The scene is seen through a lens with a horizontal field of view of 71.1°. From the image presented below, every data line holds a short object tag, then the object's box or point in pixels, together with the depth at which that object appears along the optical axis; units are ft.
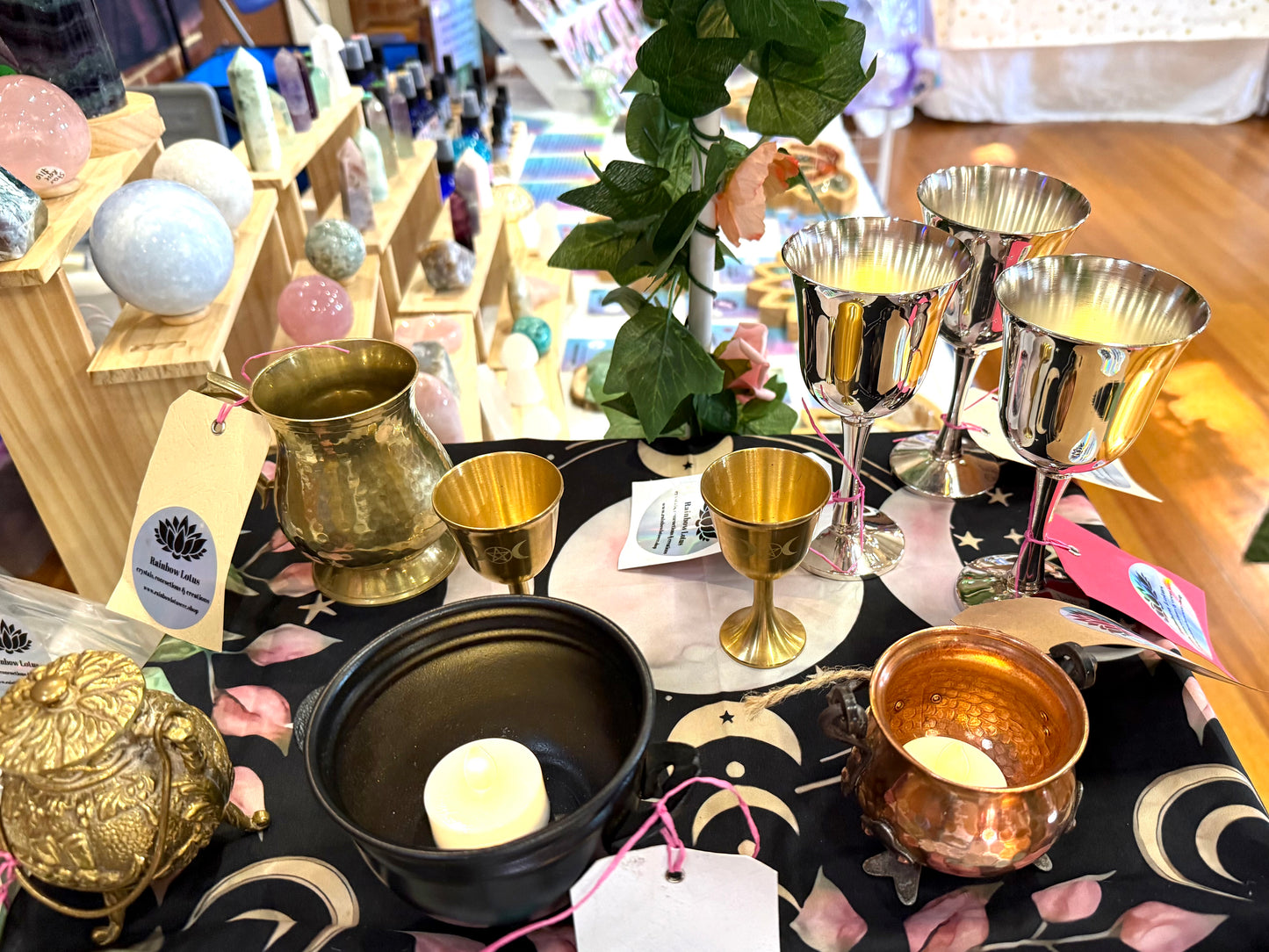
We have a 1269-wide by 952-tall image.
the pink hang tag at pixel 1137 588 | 1.80
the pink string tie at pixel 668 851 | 1.36
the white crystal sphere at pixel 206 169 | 3.32
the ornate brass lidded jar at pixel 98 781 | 1.31
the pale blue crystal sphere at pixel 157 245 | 2.79
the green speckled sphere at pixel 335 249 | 4.10
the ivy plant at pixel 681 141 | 2.02
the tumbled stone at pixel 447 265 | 4.97
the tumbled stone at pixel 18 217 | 2.46
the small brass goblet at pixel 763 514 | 1.74
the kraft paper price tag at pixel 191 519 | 1.96
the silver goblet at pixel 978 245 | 2.07
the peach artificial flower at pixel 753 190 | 2.10
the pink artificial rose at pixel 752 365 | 2.74
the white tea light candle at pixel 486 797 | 1.39
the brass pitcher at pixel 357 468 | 1.95
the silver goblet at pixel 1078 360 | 1.64
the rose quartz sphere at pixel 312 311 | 3.53
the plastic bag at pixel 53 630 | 2.04
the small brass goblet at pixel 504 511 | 1.74
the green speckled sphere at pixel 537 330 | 5.61
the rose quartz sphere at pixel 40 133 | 2.64
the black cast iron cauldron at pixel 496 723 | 1.31
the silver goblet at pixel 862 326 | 1.85
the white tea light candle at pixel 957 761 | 1.49
